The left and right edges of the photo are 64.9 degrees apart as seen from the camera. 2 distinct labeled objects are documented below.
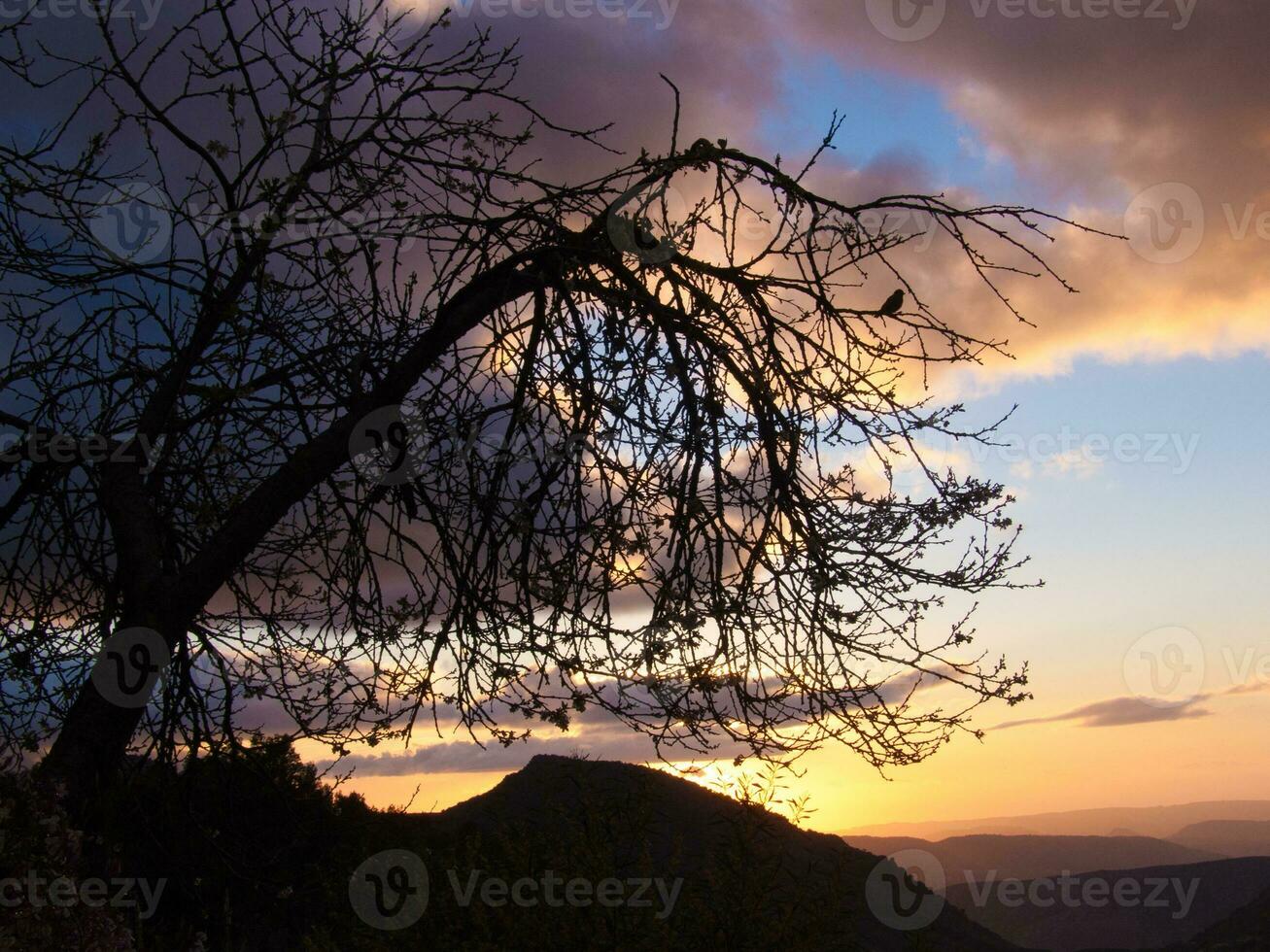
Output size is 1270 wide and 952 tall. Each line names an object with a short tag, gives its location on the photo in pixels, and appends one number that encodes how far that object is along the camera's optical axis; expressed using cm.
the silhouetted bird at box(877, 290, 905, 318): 475
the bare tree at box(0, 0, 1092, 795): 449
